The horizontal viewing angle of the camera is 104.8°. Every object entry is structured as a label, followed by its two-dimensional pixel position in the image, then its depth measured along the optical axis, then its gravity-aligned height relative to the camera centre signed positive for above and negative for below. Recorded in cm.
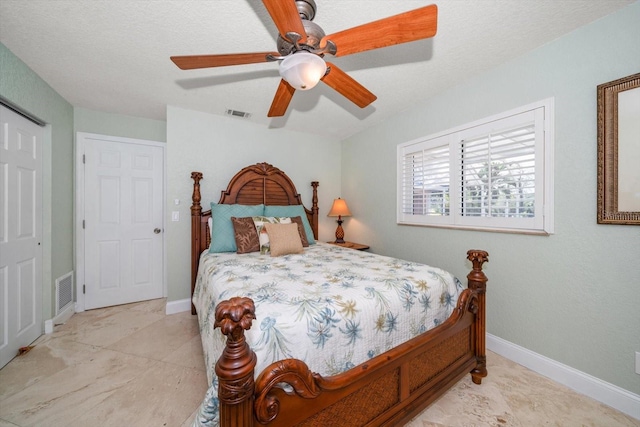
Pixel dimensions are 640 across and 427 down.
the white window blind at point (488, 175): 189 +35
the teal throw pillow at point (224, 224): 265 -13
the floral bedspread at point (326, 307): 106 -49
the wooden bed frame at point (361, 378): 82 -76
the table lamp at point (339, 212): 373 +1
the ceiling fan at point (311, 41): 109 +86
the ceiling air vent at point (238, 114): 307 +126
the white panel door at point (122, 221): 308 -12
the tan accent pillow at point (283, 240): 240 -27
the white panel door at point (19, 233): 197 -18
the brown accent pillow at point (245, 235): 258 -24
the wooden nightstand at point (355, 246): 349 -48
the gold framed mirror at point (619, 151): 147 +38
